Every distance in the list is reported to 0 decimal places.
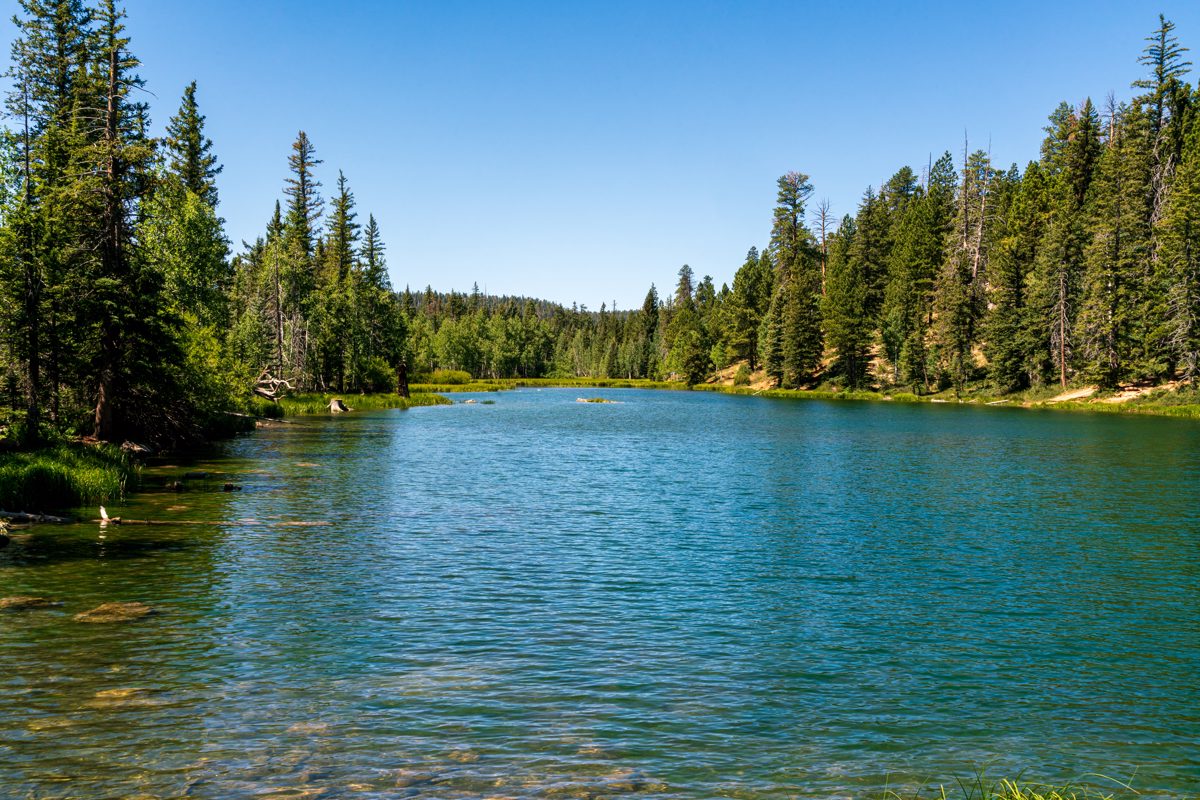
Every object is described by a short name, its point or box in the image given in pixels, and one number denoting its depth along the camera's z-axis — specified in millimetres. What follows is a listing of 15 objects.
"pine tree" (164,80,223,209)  71688
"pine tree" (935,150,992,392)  103062
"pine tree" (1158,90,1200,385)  72562
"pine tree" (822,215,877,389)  117750
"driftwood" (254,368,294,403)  69562
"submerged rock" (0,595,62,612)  15334
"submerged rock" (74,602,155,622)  14922
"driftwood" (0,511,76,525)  22031
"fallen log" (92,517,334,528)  23500
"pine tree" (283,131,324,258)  96938
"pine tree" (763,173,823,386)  126938
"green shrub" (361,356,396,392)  94750
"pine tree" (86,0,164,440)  31123
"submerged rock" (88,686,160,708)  11156
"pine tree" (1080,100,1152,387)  80938
